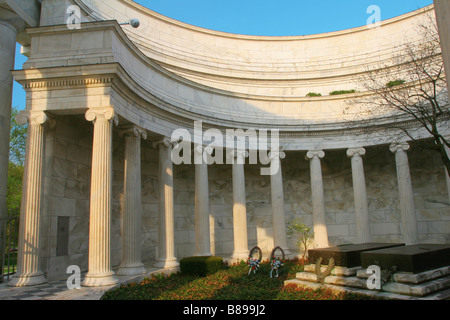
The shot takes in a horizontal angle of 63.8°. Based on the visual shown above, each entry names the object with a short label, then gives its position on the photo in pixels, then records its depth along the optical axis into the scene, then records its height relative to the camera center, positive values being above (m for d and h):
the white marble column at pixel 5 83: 21.28 +8.61
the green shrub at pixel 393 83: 27.94 +10.13
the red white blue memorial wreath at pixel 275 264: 23.09 -3.07
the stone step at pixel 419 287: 15.31 -3.32
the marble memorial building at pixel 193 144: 20.19 +5.85
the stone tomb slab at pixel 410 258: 16.47 -2.24
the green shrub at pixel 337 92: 36.21 +12.16
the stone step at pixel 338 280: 17.43 -3.35
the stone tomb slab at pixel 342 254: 19.56 -2.24
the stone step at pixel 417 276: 15.93 -2.95
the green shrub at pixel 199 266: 23.88 -3.06
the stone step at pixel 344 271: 18.86 -3.02
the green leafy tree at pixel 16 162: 40.62 +7.91
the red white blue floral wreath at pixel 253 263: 24.00 -3.06
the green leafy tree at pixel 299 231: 31.86 -1.49
